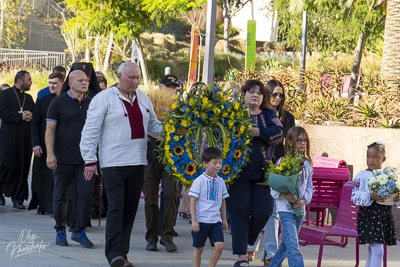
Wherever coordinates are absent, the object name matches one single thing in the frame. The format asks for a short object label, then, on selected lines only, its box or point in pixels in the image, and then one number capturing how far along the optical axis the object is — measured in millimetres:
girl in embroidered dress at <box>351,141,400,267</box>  10870
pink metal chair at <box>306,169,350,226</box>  13729
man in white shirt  11168
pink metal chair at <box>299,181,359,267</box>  11661
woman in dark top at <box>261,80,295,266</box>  12046
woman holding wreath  11334
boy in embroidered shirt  10407
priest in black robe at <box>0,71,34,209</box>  17557
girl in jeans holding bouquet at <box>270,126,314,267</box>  10692
